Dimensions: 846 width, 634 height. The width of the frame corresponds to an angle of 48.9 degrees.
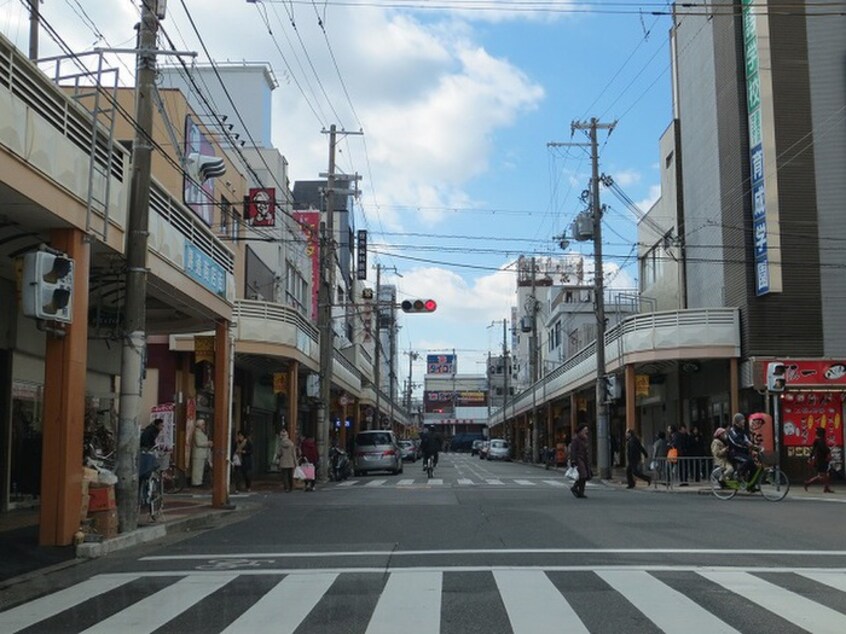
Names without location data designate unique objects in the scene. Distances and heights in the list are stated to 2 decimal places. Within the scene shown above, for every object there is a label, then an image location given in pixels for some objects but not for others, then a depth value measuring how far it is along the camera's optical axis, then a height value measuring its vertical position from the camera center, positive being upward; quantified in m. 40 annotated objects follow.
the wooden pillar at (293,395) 29.50 +0.87
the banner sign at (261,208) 33.06 +7.63
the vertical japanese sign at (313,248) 43.42 +8.54
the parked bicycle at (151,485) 15.30 -1.05
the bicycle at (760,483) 21.05 -1.42
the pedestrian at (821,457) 23.51 -0.92
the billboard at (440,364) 150.38 +9.24
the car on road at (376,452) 37.53 -1.23
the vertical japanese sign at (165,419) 21.36 +0.07
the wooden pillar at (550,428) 53.94 -0.42
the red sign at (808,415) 28.20 +0.17
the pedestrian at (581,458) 21.58 -0.86
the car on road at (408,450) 62.22 -1.94
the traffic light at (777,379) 23.19 +1.04
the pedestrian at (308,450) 27.72 -0.84
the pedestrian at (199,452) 24.24 -0.79
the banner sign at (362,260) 56.16 +10.02
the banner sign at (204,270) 17.32 +2.97
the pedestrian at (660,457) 26.17 -1.02
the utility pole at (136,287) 13.66 +2.03
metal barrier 25.80 -1.38
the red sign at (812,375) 27.33 +1.33
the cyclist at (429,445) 34.56 -0.87
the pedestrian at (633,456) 26.59 -1.01
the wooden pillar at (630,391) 30.96 +1.01
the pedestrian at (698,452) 26.53 -1.02
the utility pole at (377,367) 59.52 +3.46
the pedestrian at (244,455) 25.73 -0.92
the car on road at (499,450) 67.94 -2.10
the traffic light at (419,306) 30.21 +3.77
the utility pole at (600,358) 32.50 +2.22
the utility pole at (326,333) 32.62 +3.12
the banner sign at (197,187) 27.27 +6.97
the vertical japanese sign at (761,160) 27.33 +7.70
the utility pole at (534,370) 58.11 +3.36
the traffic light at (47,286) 11.52 +1.71
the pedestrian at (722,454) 21.30 -0.76
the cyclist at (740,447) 21.11 -0.59
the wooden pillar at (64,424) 12.16 -0.03
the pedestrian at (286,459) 25.64 -1.04
